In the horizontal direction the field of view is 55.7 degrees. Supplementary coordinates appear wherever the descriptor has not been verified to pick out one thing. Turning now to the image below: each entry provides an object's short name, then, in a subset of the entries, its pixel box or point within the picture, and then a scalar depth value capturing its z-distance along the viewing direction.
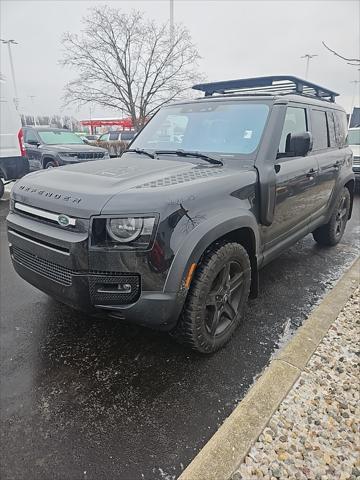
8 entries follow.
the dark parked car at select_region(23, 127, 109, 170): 9.69
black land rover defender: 2.00
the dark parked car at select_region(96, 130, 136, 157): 17.16
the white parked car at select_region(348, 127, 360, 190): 8.94
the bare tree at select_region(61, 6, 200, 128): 15.62
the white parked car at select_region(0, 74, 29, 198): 7.16
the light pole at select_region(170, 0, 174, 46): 14.50
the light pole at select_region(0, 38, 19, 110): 33.06
